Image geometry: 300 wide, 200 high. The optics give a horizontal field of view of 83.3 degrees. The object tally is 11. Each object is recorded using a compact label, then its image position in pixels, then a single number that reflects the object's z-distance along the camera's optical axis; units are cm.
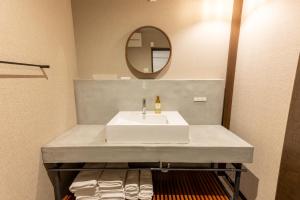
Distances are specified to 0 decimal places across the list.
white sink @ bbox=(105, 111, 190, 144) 119
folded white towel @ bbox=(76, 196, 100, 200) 131
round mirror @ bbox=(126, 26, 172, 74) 161
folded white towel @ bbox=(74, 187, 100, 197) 131
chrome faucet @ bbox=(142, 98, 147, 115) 158
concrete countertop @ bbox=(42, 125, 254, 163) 118
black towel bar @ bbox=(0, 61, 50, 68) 84
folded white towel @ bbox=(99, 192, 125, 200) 131
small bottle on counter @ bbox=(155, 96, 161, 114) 159
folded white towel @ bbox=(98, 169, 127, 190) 131
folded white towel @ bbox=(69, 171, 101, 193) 129
